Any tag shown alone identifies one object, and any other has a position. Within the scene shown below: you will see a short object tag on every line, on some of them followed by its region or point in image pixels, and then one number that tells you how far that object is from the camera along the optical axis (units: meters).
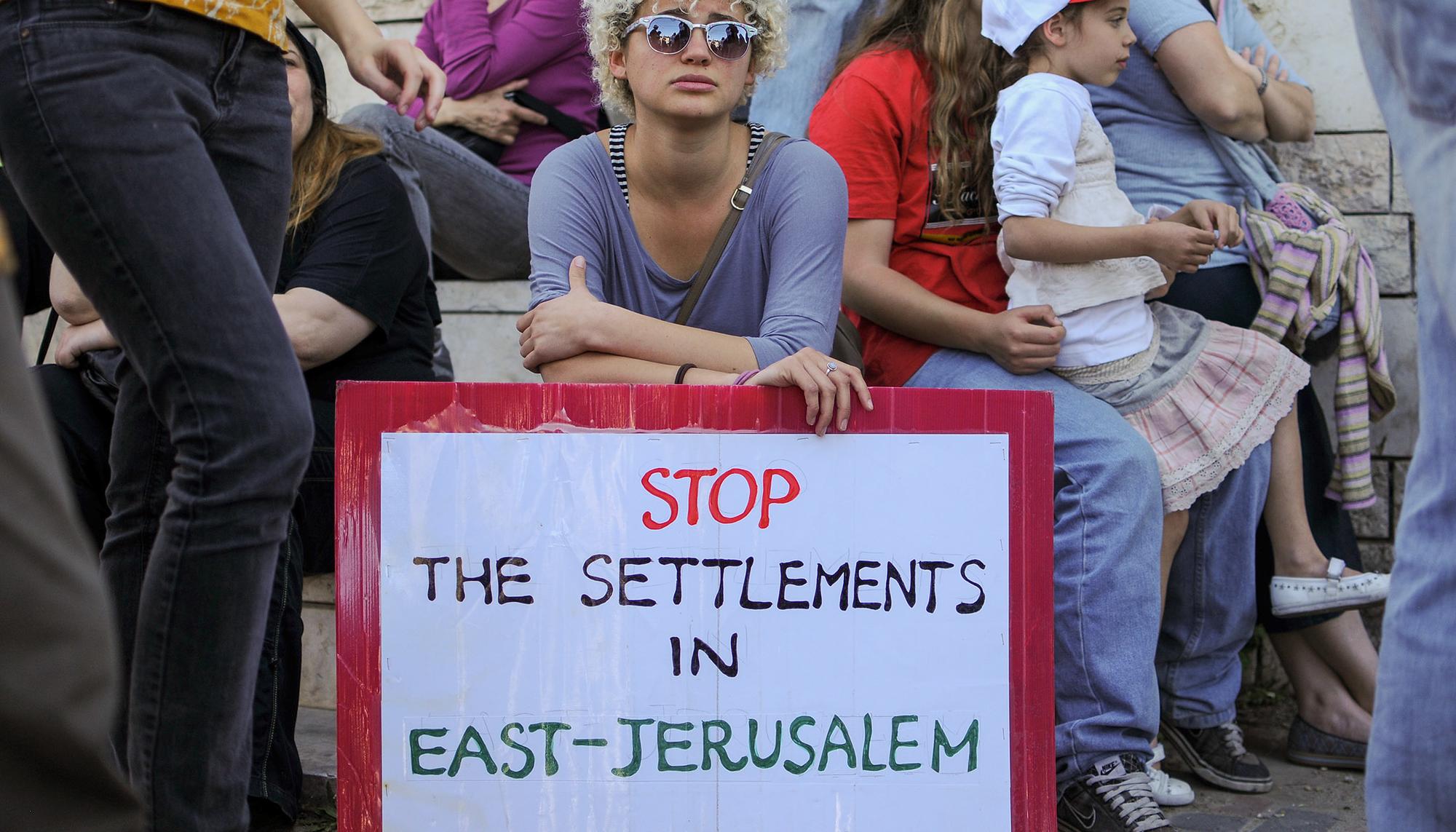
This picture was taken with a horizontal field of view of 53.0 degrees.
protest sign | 2.21
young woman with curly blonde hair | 2.72
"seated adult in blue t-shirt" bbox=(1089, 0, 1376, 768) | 3.29
